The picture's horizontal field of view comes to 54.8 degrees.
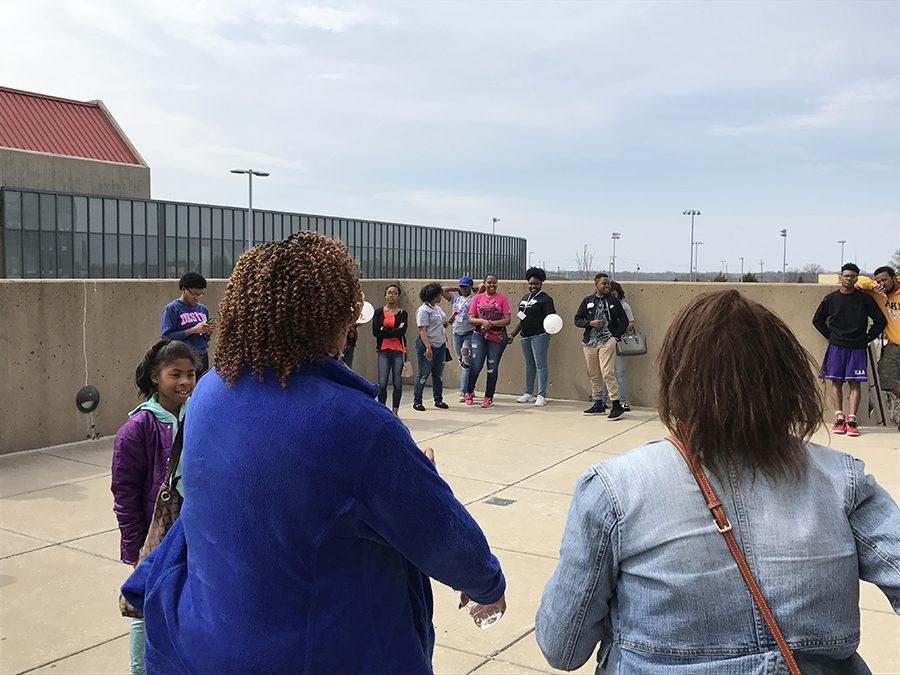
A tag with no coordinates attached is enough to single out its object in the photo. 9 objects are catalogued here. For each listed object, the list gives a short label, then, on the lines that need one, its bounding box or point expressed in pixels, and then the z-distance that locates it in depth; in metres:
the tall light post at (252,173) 46.72
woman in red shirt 10.85
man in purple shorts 9.74
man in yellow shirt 9.66
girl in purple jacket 3.40
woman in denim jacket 1.72
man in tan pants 11.30
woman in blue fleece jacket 1.89
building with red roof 46.69
